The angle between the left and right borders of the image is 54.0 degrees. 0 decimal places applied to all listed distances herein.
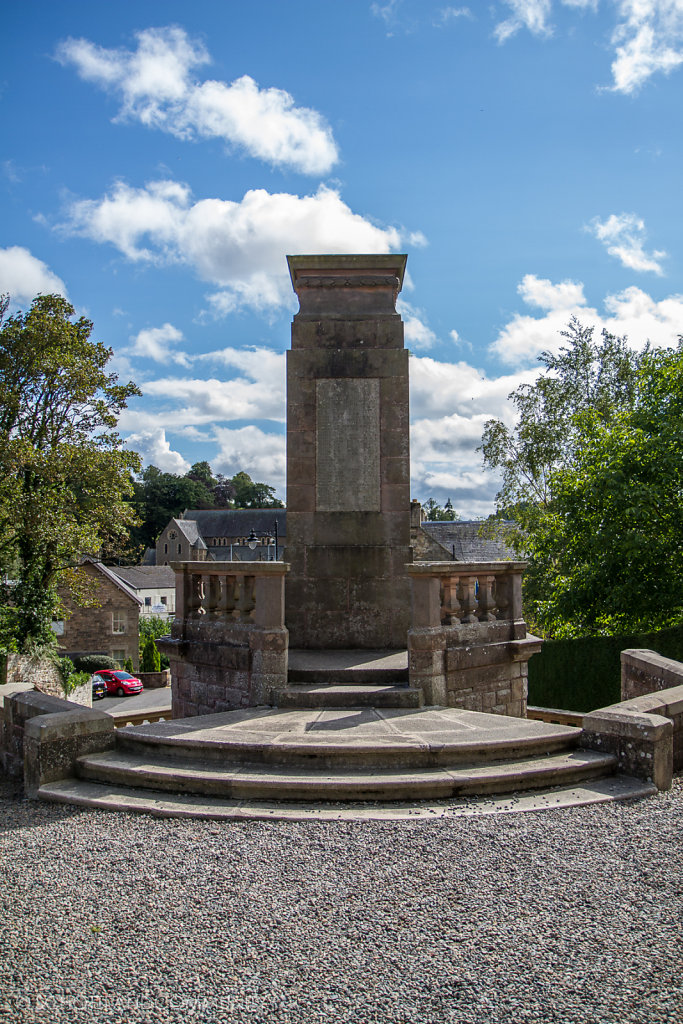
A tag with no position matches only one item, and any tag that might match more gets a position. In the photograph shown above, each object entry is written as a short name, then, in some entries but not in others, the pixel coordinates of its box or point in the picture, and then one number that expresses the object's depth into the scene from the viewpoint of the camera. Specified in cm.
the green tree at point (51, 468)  2130
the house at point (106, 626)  3991
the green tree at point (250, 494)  10425
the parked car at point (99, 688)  3297
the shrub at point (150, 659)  4034
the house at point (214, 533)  6850
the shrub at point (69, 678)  2603
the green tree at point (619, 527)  1502
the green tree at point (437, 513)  9805
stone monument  893
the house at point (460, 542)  3581
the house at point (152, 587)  4997
